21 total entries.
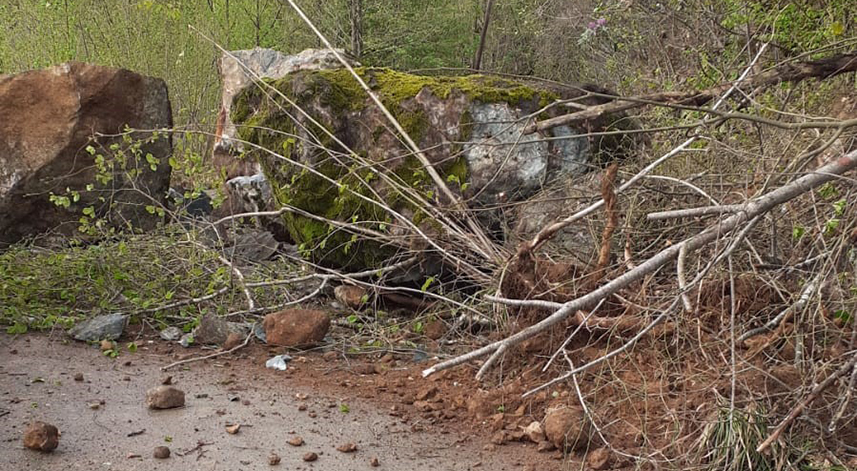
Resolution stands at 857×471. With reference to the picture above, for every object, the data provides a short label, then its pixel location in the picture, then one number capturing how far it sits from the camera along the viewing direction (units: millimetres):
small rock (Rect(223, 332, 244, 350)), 4516
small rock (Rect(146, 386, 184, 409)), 3641
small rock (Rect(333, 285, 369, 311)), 5292
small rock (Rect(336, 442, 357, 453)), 3279
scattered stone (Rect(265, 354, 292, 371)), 4281
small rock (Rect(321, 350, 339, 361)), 4453
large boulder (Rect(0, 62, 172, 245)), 6516
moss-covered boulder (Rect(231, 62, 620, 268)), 5191
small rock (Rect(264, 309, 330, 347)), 4559
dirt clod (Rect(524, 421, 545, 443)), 3369
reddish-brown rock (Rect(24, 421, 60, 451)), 3154
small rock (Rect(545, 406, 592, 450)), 3254
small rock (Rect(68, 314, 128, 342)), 4594
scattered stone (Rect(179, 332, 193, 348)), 4605
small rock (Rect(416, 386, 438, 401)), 3842
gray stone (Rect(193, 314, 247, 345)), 4629
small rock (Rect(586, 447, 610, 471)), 3111
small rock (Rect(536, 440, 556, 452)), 3307
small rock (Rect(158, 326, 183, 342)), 4695
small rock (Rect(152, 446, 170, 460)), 3137
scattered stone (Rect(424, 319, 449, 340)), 4793
